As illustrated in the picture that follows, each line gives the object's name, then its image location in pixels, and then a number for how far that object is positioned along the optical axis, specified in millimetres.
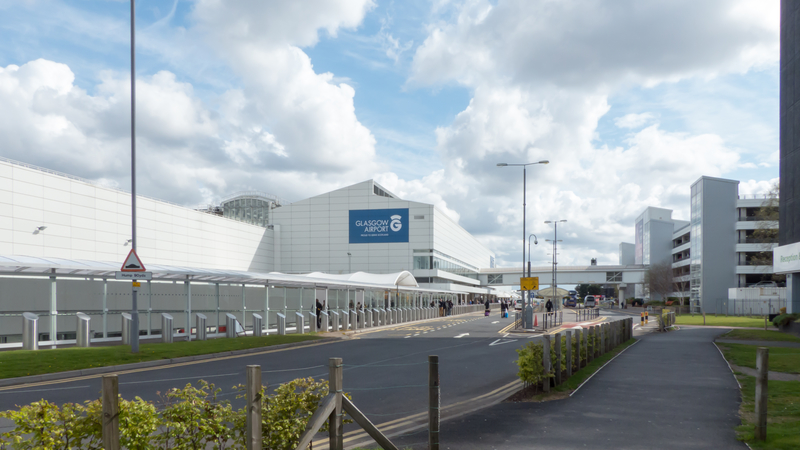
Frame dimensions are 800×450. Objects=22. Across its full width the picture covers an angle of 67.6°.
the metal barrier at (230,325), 26266
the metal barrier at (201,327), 23953
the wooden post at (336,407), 5809
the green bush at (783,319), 31484
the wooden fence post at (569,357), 13234
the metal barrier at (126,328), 21266
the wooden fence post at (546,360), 11586
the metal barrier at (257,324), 27141
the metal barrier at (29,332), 18641
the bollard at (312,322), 30969
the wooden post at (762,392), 7719
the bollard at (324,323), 31692
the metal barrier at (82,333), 19719
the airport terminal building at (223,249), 24766
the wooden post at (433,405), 6707
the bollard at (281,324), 27703
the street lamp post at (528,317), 32625
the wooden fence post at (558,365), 12359
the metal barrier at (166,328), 22609
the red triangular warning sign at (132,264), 17844
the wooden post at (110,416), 4805
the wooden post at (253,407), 5266
